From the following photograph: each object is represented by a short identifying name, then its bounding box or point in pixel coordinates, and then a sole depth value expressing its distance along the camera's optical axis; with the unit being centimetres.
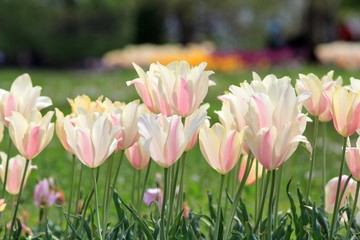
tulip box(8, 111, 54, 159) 368
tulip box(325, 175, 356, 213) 426
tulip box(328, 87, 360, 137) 352
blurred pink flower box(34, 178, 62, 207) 510
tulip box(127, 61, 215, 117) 354
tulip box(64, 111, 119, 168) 343
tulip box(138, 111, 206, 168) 327
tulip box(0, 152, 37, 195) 437
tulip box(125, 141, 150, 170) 400
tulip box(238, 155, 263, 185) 451
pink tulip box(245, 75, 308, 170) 323
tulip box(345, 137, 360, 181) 352
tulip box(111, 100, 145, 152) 363
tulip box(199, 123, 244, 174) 341
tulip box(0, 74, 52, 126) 397
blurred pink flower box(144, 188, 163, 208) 477
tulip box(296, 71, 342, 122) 404
